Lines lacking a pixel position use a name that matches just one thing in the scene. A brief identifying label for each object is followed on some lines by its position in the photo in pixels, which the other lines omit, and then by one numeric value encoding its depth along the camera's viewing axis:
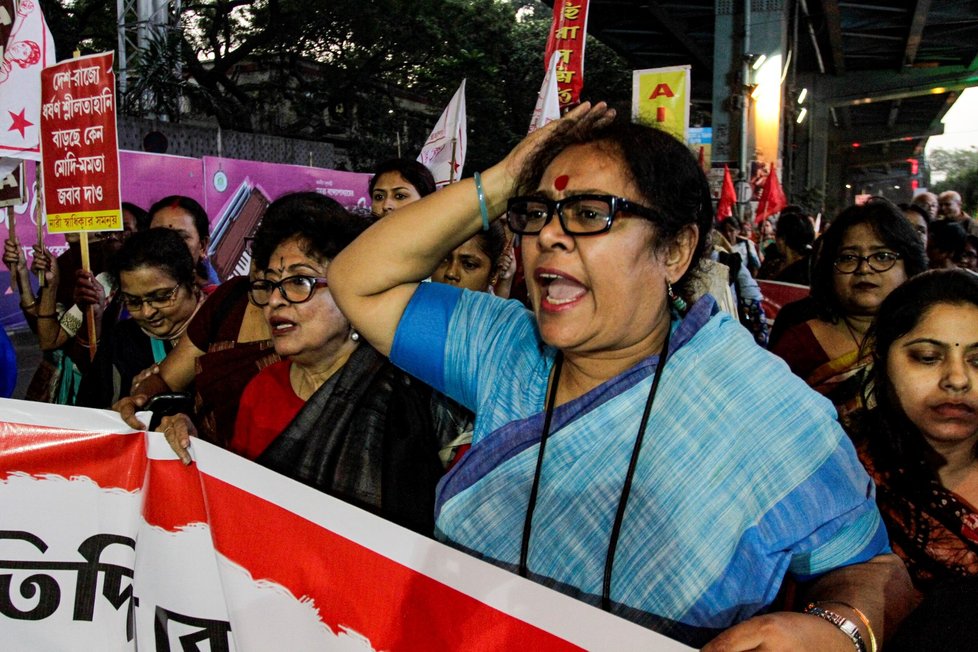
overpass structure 14.62
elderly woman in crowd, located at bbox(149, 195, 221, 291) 3.93
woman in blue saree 1.20
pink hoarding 7.91
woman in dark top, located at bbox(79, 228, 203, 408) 2.87
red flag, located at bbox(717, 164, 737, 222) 10.13
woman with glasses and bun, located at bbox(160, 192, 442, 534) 1.88
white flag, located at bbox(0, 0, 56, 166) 3.76
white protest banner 1.34
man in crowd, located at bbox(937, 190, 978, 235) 7.13
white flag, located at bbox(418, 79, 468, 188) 4.72
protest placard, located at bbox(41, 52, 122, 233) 3.62
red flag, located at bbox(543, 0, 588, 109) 5.75
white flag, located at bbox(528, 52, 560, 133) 3.90
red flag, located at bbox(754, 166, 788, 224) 11.28
